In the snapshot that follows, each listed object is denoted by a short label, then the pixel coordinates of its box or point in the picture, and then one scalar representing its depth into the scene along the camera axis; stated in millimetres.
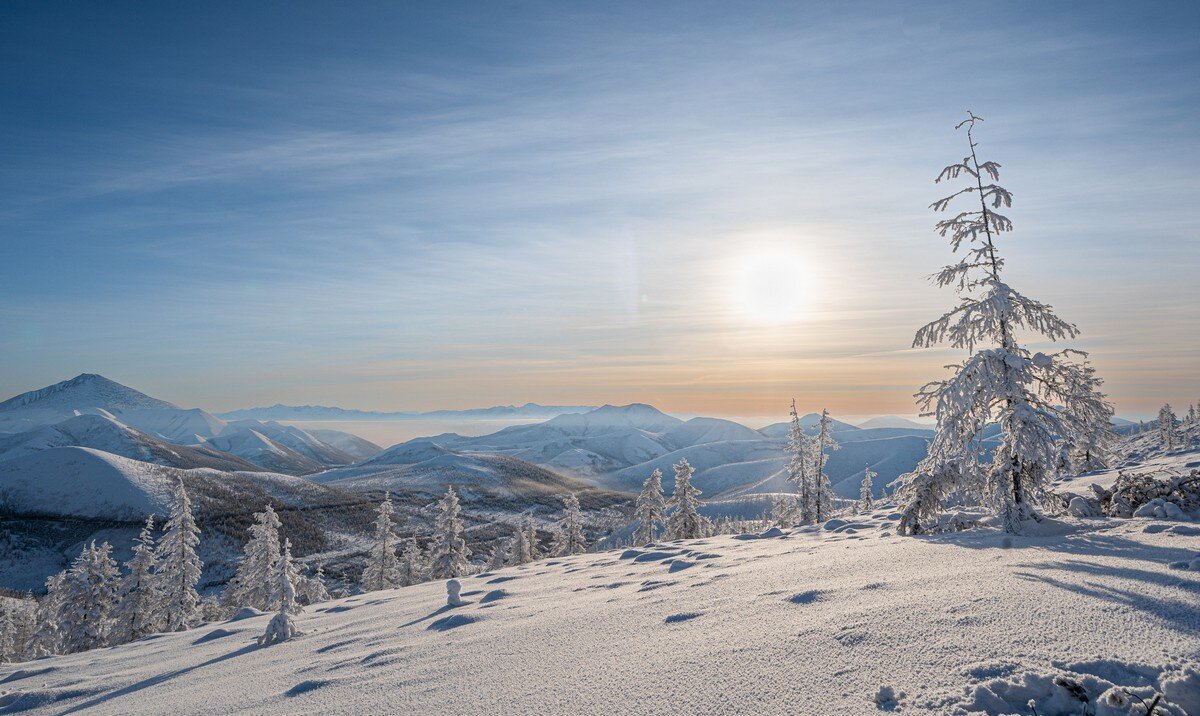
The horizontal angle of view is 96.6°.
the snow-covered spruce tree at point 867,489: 69750
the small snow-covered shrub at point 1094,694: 2816
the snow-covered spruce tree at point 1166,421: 70094
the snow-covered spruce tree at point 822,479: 43875
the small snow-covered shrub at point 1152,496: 9594
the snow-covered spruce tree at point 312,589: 55647
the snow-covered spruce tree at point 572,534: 54947
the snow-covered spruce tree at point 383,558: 56062
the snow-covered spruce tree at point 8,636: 48862
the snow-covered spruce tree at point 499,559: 61181
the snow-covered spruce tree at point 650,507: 51575
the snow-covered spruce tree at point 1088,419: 11086
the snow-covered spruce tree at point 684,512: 46469
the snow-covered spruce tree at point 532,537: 59875
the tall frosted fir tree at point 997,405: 10945
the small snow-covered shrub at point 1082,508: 11320
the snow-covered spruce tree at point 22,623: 55281
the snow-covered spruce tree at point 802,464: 44719
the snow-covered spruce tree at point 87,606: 38469
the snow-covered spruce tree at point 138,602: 39188
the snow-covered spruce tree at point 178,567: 41000
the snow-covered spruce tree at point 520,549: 55938
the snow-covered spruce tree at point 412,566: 57125
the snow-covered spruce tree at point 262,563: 44094
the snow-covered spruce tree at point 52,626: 38812
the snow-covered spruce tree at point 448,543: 52625
